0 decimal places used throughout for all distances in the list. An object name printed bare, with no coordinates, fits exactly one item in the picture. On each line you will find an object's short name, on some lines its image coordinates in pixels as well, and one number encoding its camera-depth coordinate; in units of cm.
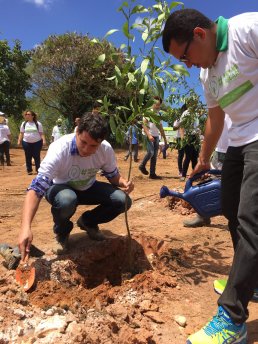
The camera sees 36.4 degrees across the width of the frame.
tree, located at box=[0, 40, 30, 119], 1961
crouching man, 289
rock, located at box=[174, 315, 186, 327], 230
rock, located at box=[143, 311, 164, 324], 233
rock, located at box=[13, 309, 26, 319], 215
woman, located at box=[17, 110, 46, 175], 834
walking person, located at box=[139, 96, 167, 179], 786
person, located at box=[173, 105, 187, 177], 651
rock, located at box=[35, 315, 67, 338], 200
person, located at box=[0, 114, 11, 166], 1051
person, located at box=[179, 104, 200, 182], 618
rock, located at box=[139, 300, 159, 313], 244
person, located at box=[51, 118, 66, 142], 1047
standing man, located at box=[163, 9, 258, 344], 182
